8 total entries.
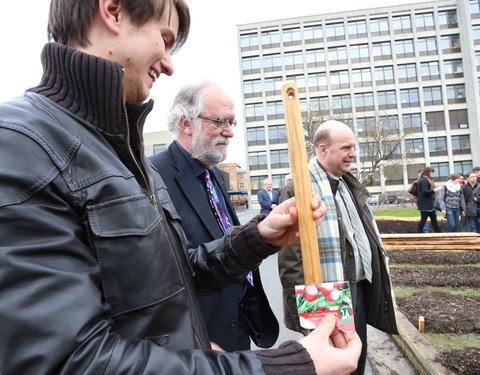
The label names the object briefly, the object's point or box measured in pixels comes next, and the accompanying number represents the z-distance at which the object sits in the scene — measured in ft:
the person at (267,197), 34.08
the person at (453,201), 35.58
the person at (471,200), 34.28
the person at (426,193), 34.05
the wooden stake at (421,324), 12.25
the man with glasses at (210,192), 6.76
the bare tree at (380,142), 89.81
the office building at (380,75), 155.33
